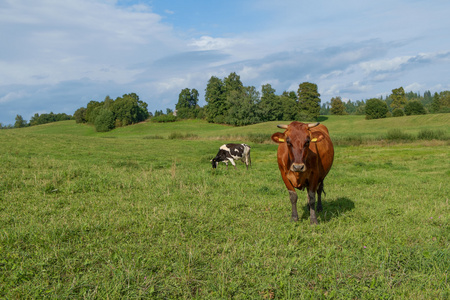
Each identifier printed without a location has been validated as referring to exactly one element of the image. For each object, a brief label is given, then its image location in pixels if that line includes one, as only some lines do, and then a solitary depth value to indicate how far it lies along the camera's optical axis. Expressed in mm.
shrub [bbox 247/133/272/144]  45562
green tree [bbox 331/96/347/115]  131338
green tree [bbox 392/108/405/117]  95925
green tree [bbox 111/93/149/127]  104875
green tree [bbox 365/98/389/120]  97812
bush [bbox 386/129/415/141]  40447
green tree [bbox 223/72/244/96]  107850
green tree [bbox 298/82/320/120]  106312
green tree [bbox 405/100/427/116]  93000
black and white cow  20422
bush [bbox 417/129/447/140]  39859
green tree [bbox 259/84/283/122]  100312
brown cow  6297
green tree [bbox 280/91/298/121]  104500
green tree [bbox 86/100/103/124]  109831
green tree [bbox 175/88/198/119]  118562
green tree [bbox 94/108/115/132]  99312
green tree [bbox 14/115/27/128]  142075
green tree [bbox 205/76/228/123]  103750
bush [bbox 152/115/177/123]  109562
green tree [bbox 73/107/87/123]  119938
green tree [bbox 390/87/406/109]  111188
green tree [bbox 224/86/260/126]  95562
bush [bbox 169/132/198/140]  54669
